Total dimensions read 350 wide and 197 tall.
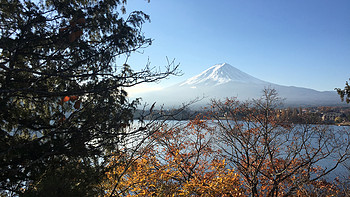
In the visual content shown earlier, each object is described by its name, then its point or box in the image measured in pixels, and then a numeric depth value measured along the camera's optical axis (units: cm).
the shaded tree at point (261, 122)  751
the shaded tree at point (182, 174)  427
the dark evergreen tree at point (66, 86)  271
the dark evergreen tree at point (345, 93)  527
